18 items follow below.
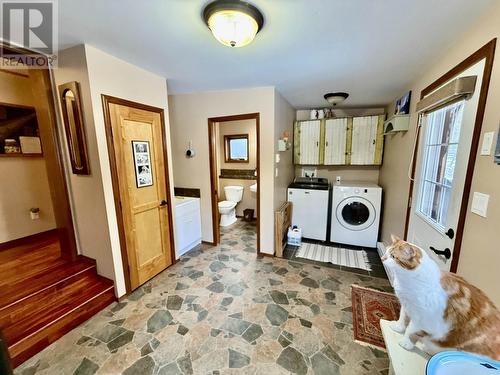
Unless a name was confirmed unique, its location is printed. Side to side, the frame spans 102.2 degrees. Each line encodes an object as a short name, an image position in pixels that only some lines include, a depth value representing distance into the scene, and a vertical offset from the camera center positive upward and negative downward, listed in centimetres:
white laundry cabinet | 292 -105
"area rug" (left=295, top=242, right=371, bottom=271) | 284 -152
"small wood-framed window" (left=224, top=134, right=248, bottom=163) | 456 +15
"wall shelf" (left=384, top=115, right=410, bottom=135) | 242 +37
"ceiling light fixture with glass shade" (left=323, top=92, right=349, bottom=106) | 282 +80
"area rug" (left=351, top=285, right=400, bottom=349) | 169 -151
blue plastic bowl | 64 -68
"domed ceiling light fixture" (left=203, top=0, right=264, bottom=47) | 117 +82
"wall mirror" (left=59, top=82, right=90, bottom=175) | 182 +29
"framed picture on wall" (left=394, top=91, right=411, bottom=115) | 245 +61
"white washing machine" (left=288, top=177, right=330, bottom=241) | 336 -88
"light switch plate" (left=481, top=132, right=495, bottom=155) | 115 +5
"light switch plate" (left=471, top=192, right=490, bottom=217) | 116 -30
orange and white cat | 80 -63
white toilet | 426 -100
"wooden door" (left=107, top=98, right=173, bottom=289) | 204 -35
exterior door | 136 -18
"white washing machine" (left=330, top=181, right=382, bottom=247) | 313 -95
